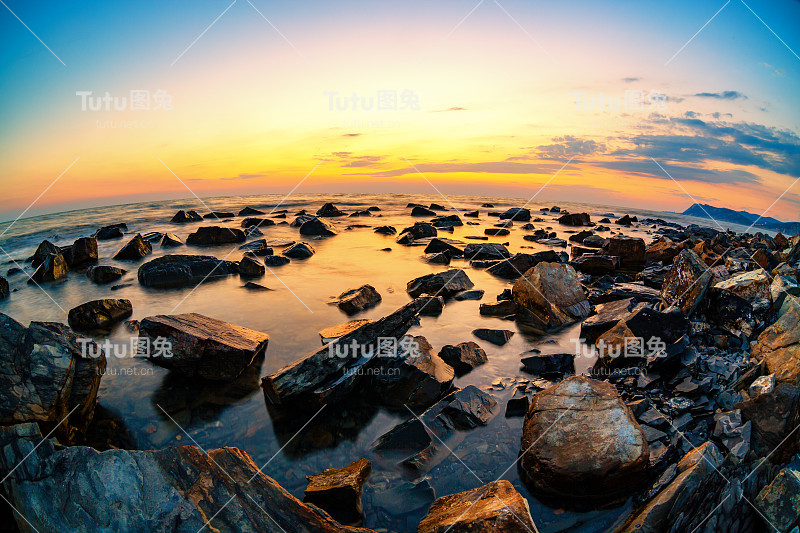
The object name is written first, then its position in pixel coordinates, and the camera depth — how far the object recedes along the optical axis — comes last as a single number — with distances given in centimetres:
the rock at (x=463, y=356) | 568
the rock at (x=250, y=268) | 1178
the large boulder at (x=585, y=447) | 324
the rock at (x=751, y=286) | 572
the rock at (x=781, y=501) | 268
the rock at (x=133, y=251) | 1434
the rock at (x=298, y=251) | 1461
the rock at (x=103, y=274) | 1126
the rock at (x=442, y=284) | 938
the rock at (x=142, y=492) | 244
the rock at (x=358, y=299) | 857
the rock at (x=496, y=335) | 671
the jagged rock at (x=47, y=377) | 365
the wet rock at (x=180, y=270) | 1084
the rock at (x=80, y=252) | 1309
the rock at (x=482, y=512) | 254
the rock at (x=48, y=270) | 1153
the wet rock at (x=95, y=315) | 733
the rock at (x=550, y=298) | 755
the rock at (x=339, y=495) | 328
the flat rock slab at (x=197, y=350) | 517
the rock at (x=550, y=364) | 554
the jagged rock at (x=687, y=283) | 616
